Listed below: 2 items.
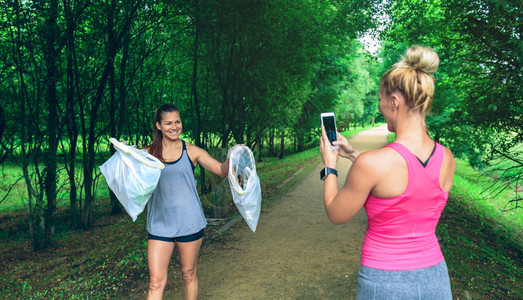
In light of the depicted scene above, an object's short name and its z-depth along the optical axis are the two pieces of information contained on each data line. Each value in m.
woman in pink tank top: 1.64
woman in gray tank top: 3.15
